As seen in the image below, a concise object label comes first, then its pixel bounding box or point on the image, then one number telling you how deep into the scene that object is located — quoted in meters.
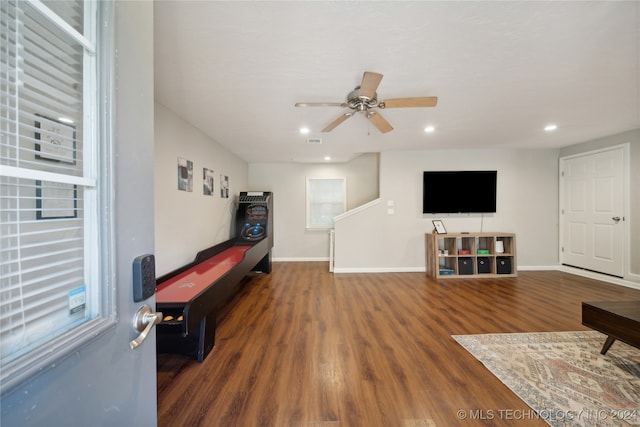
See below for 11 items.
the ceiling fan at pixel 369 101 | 1.87
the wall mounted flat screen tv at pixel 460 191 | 4.54
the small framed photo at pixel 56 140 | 0.54
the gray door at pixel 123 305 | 0.50
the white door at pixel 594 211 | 3.79
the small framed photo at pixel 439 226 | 4.48
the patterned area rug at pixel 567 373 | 1.47
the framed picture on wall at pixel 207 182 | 3.41
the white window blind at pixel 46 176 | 0.47
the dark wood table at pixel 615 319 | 1.66
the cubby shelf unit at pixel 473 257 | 4.29
